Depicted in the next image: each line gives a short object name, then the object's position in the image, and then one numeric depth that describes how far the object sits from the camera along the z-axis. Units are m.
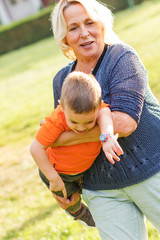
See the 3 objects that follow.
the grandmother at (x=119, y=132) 2.37
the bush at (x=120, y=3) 28.47
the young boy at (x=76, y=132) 2.17
